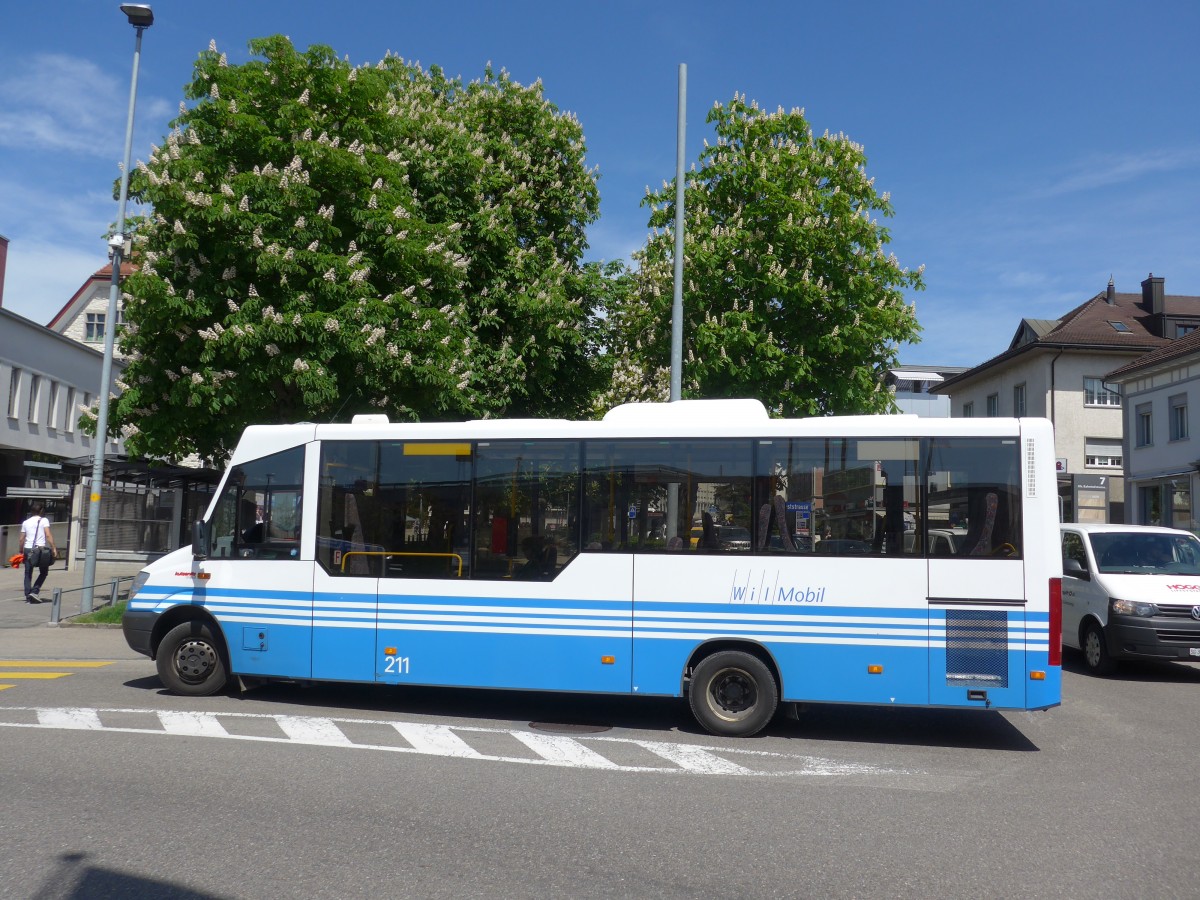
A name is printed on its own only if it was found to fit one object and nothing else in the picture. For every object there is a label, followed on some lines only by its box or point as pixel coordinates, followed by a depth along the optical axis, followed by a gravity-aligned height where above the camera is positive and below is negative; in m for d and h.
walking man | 20.20 -0.19
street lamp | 17.84 +3.55
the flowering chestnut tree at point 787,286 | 22.69 +6.00
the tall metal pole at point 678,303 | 16.72 +4.02
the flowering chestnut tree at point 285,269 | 15.71 +4.34
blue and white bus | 8.77 -0.09
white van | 12.59 -0.33
